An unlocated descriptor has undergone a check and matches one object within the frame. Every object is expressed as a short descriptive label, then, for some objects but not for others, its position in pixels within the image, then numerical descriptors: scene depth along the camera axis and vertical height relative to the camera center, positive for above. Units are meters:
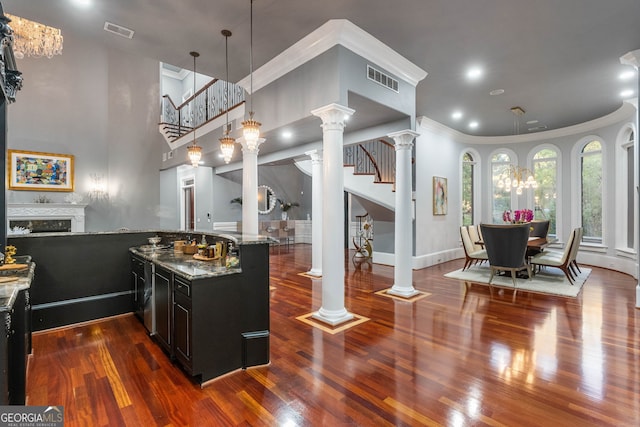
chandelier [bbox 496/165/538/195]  6.80 +0.68
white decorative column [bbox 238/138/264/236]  5.16 +0.36
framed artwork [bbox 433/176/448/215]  7.46 +0.42
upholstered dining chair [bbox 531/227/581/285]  5.40 -0.88
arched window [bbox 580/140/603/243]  7.37 +0.55
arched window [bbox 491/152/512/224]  8.81 +0.63
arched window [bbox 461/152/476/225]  8.84 +0.77
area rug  5.08 -1.26
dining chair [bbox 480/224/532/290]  5.11 -0.57
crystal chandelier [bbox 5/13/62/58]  3.38 +2.01
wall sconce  7.24 +0.57
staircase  6.63 +0.89
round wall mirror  11.04 +0.48
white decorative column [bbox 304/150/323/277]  6.16 -0.20
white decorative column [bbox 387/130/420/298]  4.73 +0.10
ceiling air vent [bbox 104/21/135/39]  3.30 +2.01
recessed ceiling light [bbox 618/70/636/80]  4.61 +2.12
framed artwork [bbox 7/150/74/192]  6.36 +0.88
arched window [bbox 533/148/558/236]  8.12 +0.74
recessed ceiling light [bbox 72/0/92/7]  2.95 +2.03
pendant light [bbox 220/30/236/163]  3.62 +0.79
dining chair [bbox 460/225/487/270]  6.28 -0.79
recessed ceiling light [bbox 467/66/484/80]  4.45 +2.09
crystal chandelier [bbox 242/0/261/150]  3.25 +0.87
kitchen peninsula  2.45 -0.80
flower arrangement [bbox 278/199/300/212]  11.35 +0.27
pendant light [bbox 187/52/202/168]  4.34 +0.84
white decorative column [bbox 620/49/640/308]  3.94 +1.93
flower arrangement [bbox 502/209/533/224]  6.31 -0.07
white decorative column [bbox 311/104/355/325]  3.65 -0.13
